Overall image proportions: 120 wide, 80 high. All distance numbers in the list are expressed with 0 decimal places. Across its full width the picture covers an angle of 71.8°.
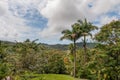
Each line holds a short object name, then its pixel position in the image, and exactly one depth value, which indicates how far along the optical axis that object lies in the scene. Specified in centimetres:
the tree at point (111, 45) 1195
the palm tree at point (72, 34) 2047
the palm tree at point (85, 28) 2073
